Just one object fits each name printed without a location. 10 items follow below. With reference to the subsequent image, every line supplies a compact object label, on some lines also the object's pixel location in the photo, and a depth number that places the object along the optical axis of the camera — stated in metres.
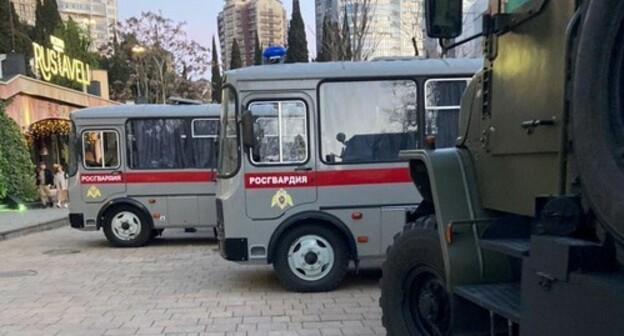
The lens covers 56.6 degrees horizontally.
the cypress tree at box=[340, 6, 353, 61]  21.92
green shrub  20.86
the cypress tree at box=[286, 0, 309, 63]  36.22
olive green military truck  2.28
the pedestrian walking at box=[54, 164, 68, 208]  22.36
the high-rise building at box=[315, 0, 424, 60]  21.77
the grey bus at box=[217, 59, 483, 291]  7.24
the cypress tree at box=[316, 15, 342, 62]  22.80
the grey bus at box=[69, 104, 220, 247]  11.80
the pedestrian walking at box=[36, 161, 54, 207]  22.30
